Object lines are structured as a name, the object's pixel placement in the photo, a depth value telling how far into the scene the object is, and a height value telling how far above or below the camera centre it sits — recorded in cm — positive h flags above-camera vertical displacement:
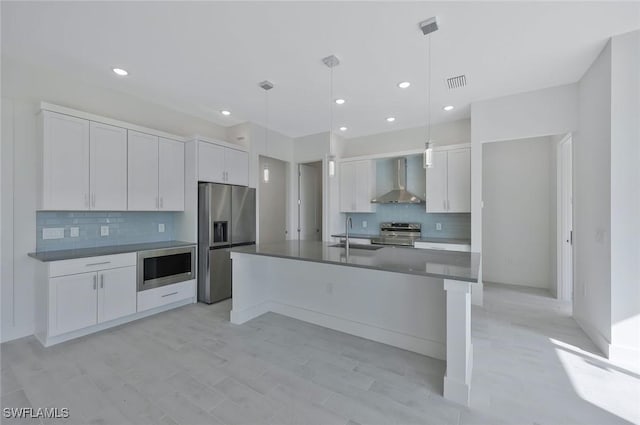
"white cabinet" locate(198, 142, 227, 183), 390 +73
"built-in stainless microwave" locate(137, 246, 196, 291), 326 -69
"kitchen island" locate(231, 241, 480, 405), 186 -82
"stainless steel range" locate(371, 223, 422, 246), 474 -39
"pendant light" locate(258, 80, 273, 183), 315 +149
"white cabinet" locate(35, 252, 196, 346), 261 -89
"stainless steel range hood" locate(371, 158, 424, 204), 468 +40
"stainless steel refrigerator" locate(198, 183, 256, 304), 383 -33
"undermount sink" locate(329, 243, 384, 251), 297 -39
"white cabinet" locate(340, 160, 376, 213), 497 +50
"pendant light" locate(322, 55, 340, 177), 262 +147
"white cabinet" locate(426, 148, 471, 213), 406 +46
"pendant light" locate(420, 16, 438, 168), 211 +147
